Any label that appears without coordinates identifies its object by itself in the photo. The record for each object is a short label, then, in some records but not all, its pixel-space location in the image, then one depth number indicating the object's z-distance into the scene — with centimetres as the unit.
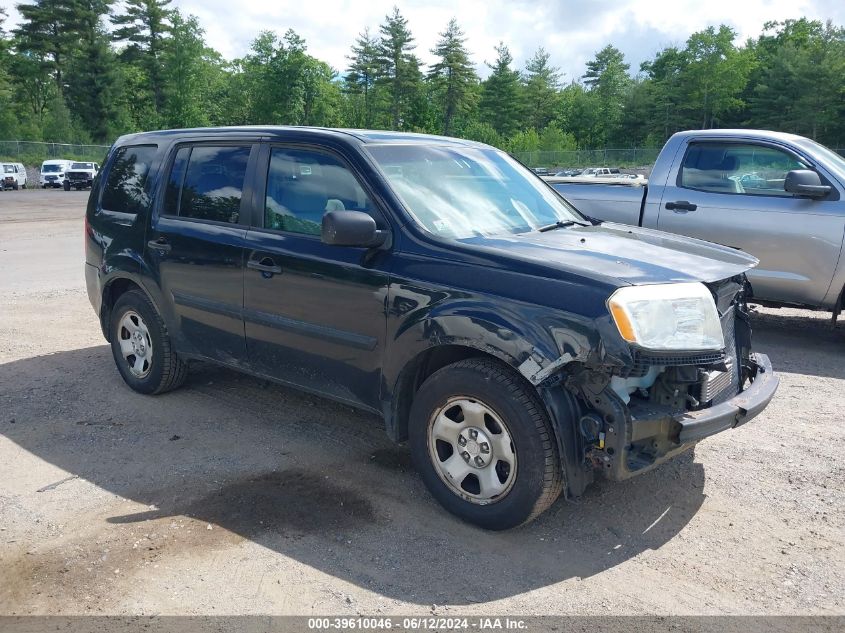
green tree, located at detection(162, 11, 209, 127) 7712
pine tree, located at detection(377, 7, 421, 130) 8175
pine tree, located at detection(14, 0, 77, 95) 7388
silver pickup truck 681
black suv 333
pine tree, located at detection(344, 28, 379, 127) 8269
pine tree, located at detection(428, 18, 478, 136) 8238
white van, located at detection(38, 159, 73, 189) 4906
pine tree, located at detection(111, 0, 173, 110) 7581
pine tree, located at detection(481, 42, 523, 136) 8106
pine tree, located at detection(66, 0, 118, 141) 7275
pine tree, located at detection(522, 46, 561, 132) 8744
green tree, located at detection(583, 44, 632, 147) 8275
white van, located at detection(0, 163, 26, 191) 4700
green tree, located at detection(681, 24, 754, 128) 7050
